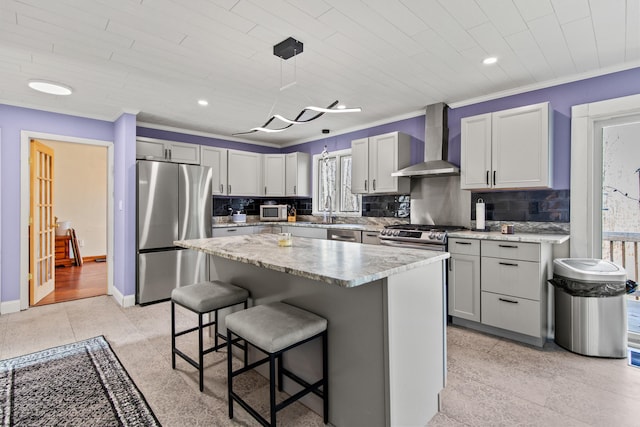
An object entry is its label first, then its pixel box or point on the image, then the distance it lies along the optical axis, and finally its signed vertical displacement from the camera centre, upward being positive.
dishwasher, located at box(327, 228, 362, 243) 4.10 -0.32
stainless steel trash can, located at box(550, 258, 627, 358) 2.51 -0.78
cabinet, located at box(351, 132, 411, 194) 4.09 +0.65
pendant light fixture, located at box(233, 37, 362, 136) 2.37 +1.25
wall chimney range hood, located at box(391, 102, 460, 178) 3.76 +0.82
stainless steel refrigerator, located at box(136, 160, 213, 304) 3.97 -0.16
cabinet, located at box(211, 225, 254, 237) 4.77 -0.30
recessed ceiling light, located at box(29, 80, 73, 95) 3.08 +1.22
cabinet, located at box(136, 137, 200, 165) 4.39 +0.87
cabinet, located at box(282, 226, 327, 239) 4.57 -0.30
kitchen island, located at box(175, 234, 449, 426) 1.51 -0.58
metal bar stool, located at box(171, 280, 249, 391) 2.12 -0.60
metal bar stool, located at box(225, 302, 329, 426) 1.53 -0.62
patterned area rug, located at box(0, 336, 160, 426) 1.83 -1.17
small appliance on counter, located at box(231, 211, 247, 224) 5.38 -0.12
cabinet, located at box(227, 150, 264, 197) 5.30 +0.64
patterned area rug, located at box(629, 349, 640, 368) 2.42 -1.14
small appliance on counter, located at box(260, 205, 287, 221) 5.67 -0.02
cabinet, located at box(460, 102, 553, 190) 2.96 +0.62
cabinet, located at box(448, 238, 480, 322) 3.06 -0.66
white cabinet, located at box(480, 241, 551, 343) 2.72 -0.66
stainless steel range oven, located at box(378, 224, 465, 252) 3.26 -0.26
